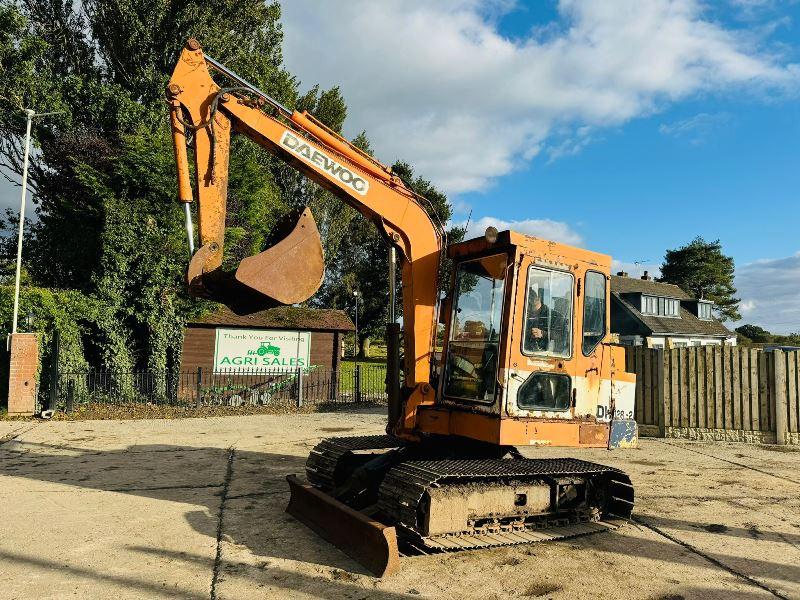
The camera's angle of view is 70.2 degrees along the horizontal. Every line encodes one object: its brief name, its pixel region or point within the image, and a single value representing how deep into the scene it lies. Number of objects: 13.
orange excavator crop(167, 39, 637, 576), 5.24
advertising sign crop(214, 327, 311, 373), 17.92
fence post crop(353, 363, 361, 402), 17.53
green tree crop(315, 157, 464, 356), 37.78
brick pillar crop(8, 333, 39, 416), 13.34
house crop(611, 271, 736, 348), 37.50
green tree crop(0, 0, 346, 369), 16.33
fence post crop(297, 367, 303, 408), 16.67
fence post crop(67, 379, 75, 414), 13.88
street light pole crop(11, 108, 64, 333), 15.04
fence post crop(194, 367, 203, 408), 15.91
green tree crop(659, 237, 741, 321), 59.94
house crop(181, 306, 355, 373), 17.75
